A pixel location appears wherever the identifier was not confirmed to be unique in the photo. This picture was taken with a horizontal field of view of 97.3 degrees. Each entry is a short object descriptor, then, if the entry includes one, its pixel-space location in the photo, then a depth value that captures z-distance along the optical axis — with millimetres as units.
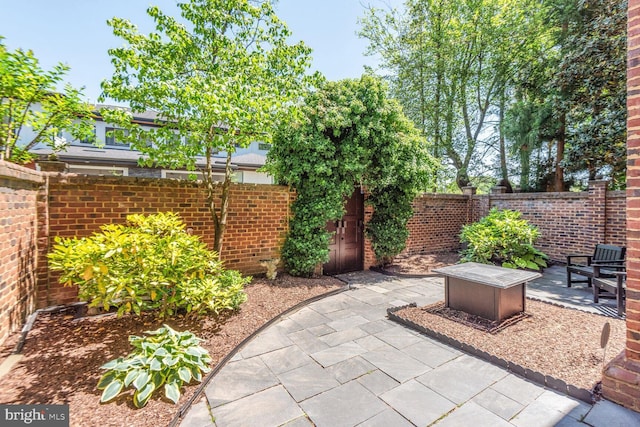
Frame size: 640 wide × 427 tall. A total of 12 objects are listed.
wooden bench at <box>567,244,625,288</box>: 5000
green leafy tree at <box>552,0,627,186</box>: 6844
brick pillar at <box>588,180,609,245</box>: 6727
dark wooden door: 6520
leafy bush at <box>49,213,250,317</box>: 2556
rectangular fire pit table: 3555
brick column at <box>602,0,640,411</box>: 2064
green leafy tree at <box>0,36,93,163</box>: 3549
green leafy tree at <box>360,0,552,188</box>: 10145
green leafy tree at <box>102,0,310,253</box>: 3699
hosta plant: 2125
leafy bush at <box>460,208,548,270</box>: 6680
